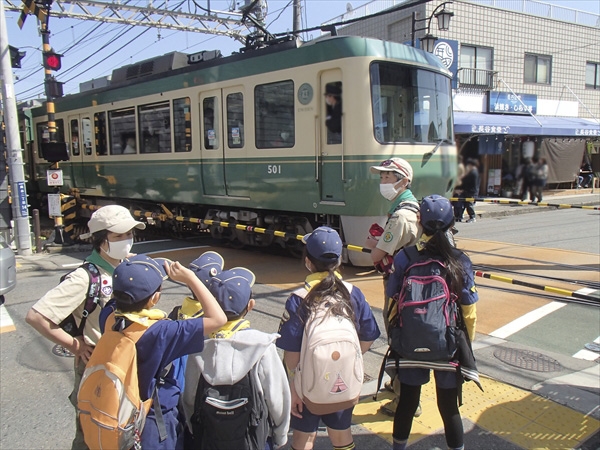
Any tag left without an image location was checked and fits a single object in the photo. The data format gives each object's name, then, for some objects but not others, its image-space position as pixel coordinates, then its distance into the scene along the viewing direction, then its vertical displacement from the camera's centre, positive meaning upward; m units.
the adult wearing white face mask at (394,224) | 3.44 -0.48
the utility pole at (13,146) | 9.70 +0.38
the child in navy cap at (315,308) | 2.55 -0.83
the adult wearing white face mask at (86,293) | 2.42 -0.65
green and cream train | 7.05 +0.44
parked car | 6.06 -1.28
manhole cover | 4.41 -1.90
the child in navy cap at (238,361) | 2.16 -0.88
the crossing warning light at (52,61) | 9.96 +2.07
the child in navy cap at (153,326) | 2.08 -0.70
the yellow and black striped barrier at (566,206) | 6.62 -0.80
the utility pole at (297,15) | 14.38 +4.15
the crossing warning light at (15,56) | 10.05 +2.25
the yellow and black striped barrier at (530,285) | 4.61 -1.28
